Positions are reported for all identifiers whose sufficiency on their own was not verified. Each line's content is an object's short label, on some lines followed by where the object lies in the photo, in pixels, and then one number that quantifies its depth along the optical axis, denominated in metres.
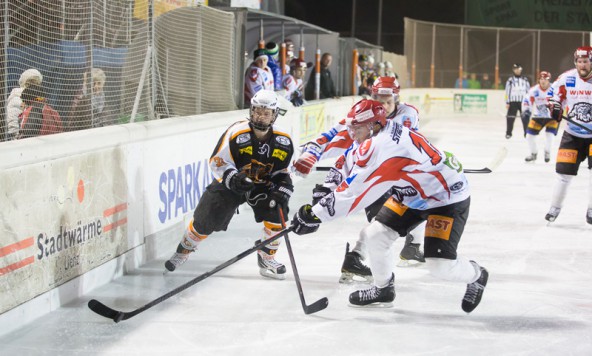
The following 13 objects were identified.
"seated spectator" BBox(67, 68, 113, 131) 11.25
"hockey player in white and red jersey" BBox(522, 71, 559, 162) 28.14
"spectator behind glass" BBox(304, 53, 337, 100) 28.55
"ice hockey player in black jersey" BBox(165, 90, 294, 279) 11.69
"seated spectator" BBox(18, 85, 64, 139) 9.96
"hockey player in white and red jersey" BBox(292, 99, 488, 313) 9.37
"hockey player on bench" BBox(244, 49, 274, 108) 20.78
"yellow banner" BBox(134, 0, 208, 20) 13.30
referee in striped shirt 38.87
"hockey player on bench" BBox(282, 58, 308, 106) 23.66
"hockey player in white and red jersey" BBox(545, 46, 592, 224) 16.66
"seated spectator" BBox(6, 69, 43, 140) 9.57
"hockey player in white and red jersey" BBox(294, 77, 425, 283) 11.88
